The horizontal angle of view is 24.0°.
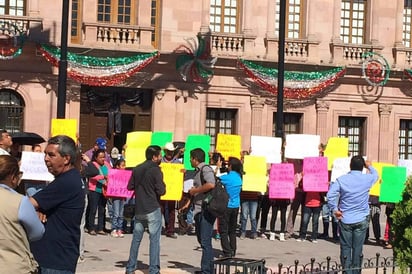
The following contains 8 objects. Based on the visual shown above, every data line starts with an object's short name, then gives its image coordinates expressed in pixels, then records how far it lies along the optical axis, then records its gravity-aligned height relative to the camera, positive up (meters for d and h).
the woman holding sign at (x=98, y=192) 17.64 -1.02
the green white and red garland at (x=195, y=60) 27.77 +2.29
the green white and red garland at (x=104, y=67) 26.27 +1.89
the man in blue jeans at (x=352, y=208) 12.40 -0.82
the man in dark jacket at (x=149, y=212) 12.73 -0.98
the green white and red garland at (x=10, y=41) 25.27 +2.41
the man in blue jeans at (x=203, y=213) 13.02 -1.04
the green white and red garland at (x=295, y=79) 28.70 +1.91
